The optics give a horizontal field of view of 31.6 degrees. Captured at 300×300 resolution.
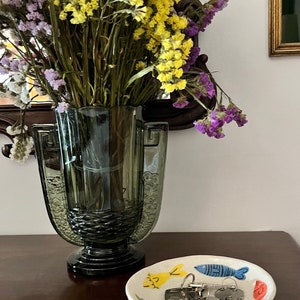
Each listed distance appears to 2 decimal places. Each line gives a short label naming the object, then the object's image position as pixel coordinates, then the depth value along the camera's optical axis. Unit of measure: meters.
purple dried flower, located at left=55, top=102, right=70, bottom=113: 0.78
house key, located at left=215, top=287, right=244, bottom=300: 0.73
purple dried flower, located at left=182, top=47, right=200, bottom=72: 0.85
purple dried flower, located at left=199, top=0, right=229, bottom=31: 0.83
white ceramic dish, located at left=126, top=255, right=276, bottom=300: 0.73
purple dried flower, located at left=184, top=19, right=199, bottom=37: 0.82
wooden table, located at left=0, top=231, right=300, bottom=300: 0.78
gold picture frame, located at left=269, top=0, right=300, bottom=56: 1.01
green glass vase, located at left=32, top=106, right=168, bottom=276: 0.81
